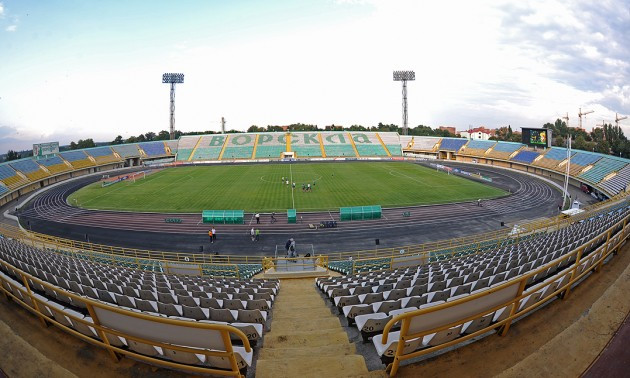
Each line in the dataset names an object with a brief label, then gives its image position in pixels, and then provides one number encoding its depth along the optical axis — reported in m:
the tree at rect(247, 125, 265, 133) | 131.59
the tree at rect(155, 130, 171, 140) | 113.51
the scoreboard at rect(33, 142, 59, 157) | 59.06
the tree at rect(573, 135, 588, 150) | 74.69
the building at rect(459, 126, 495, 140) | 142.25
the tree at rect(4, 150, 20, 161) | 70.29
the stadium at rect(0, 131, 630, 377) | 4.18
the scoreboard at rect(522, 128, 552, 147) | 57.44
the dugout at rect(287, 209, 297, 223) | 30.53
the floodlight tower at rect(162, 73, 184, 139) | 95.44
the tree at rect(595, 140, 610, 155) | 69.04
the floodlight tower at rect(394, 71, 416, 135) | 97.38
